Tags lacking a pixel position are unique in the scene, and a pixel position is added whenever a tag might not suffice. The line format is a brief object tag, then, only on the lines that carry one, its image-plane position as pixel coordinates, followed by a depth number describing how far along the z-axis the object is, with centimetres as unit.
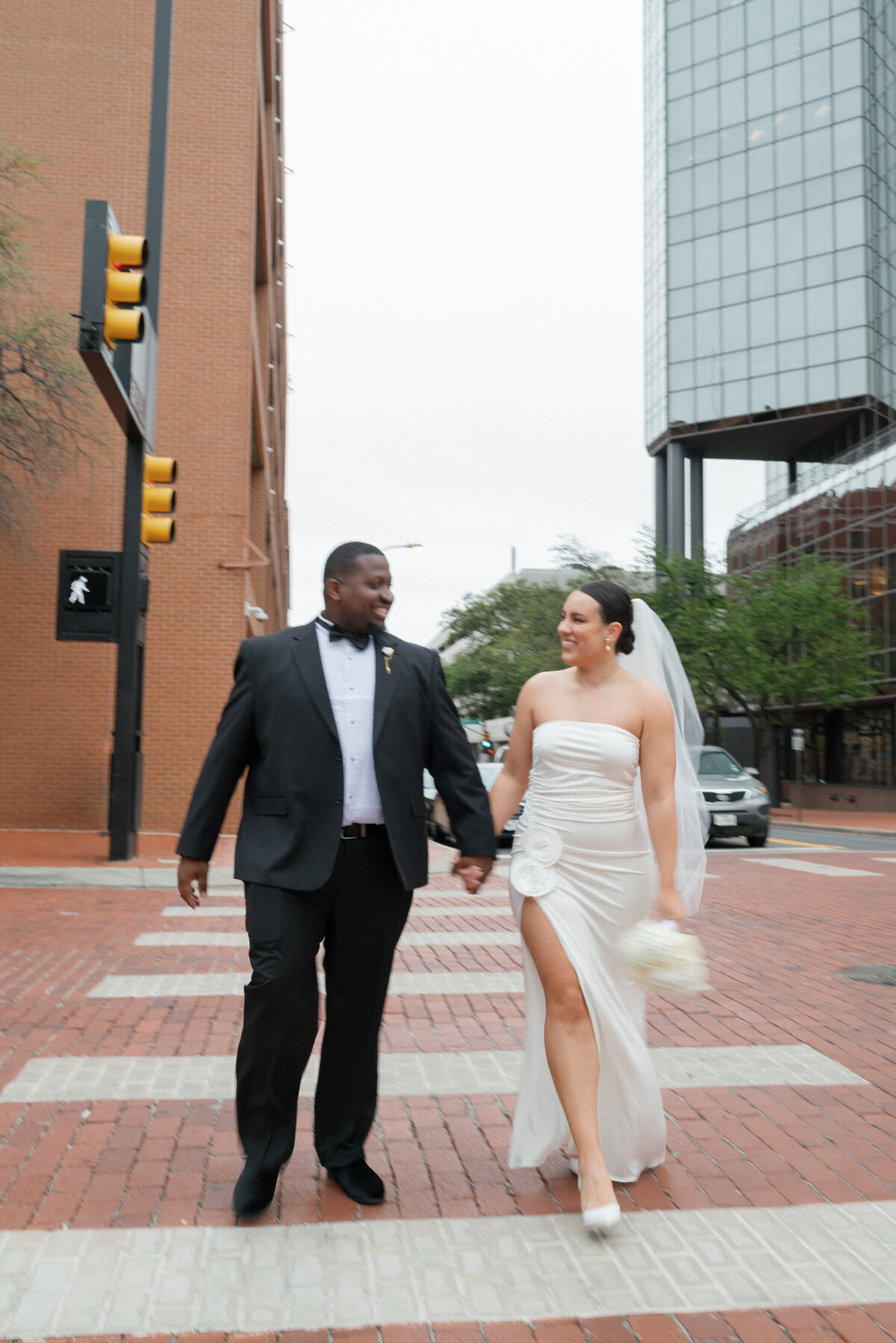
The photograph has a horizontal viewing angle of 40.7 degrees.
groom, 346
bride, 368
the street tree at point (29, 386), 1452
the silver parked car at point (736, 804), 1877
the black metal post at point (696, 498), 5275
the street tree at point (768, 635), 3422
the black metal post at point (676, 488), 5250
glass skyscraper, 4691
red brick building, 1695
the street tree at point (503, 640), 5484
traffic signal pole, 1202
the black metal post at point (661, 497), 5441
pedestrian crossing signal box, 1212
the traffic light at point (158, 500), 1150
